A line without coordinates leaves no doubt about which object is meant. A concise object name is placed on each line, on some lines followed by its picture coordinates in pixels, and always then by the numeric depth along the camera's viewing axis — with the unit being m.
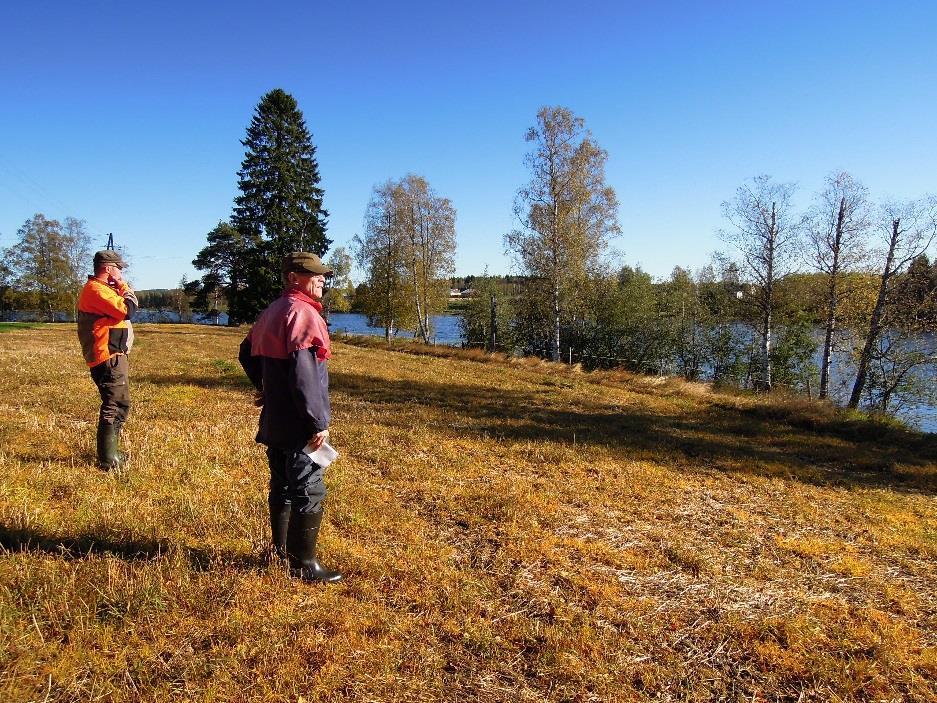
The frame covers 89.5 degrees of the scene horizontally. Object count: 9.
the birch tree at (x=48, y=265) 39.72
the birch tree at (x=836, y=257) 17.97
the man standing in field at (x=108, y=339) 4.70
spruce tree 34.47
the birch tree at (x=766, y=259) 19.33
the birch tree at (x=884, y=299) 16.56
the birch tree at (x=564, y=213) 21.67
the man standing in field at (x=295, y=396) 2.83
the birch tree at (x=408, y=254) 30.91
